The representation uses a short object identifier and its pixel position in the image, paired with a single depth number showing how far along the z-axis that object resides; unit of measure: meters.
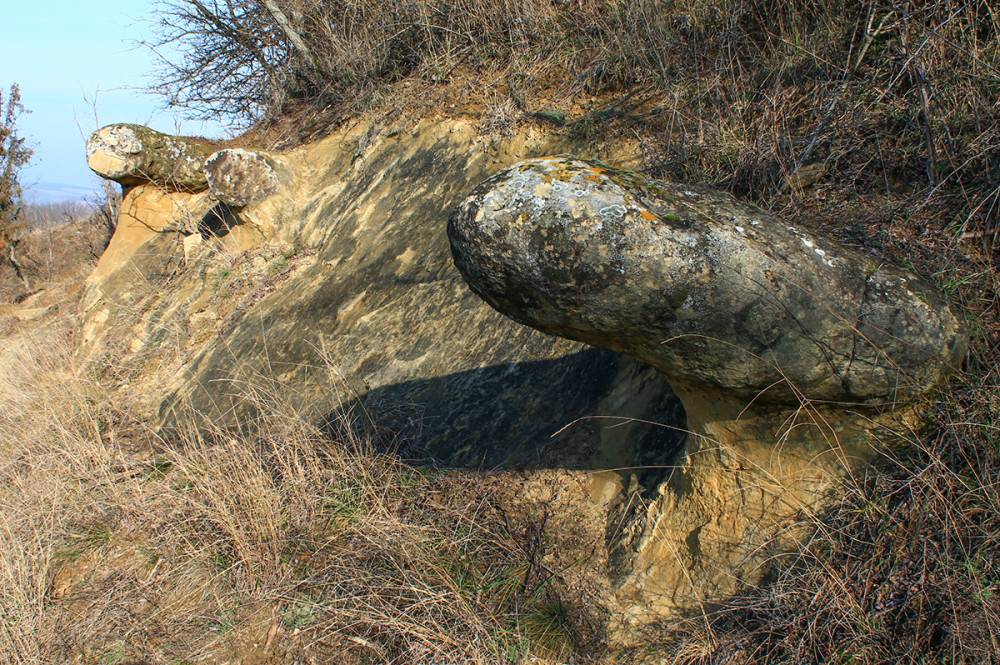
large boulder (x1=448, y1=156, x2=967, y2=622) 1.86
